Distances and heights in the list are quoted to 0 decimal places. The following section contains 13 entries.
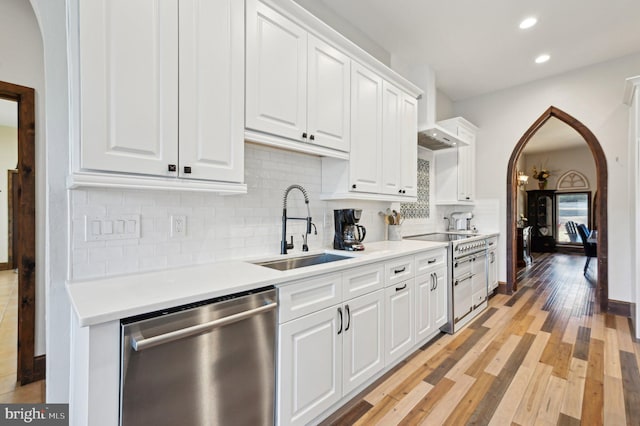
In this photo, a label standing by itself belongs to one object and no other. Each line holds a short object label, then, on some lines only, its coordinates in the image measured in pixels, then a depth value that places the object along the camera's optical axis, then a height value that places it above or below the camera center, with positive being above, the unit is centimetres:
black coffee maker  246 -14
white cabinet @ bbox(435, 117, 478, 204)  420 +66
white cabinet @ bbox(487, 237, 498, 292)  401 -69
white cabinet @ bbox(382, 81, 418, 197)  272 +70
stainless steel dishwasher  101 -60
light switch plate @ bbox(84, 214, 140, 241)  140 -8
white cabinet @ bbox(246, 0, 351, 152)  172 +86
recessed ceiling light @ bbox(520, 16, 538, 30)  289 +192
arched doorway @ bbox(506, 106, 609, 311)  363 +22
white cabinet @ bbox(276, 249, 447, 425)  151 -75
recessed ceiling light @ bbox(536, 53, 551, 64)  357 +193
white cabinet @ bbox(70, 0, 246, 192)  120 +55
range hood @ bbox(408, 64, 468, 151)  349 +120
